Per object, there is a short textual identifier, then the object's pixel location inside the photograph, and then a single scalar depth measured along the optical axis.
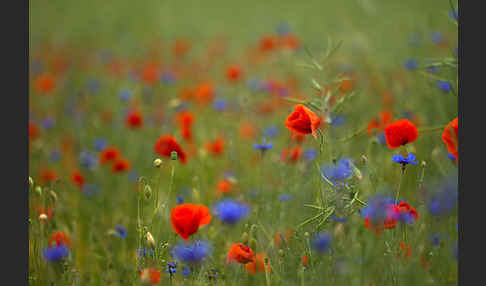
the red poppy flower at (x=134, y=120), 4.04
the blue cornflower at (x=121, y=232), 3.62
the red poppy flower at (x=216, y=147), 3.96
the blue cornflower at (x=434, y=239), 3.49
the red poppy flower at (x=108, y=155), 3.91
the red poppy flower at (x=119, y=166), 3.92
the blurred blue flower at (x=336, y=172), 3.47
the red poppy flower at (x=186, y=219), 3.36
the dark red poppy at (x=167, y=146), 3.56
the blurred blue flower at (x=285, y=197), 3.62
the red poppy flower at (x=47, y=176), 3.90
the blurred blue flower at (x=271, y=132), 4.00
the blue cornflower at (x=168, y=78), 5.42
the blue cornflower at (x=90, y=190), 3.95
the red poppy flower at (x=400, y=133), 3.44
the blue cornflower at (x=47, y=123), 4.63
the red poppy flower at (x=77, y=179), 3.89
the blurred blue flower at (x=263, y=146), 3.65
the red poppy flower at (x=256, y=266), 3.47
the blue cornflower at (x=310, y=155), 3.83
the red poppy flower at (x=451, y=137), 3.42
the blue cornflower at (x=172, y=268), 3.38
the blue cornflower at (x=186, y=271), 3.45
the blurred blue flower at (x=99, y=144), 4.15
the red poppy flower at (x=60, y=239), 3.53
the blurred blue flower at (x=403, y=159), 3.44
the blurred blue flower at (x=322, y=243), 3.39
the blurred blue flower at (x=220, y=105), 4.17
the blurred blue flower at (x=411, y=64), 4.14
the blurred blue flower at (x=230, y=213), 3.38
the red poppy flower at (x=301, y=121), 3.39
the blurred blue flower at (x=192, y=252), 3.35
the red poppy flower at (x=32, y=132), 4.04
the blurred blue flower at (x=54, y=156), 4.14
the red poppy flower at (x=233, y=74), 4.49
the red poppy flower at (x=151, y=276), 3.29
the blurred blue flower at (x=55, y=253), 3.46
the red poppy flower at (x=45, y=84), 5.01
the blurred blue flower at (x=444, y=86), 3.83
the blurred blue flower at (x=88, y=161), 4.04
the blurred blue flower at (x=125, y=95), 4.58
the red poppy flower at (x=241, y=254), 3.35
